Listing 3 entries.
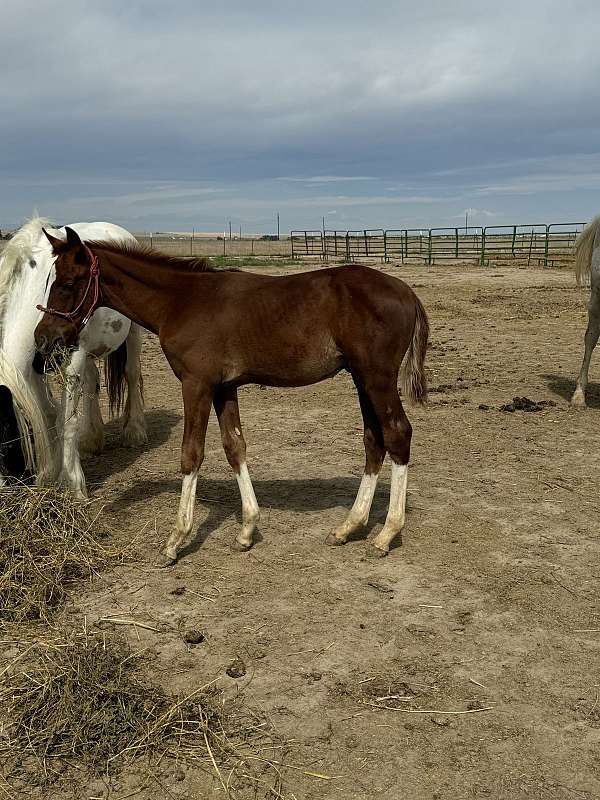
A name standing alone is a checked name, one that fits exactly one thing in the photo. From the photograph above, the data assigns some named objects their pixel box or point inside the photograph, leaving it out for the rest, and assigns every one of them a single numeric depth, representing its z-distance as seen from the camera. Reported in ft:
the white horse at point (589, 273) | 24.75
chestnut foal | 13.56
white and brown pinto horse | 14.25
